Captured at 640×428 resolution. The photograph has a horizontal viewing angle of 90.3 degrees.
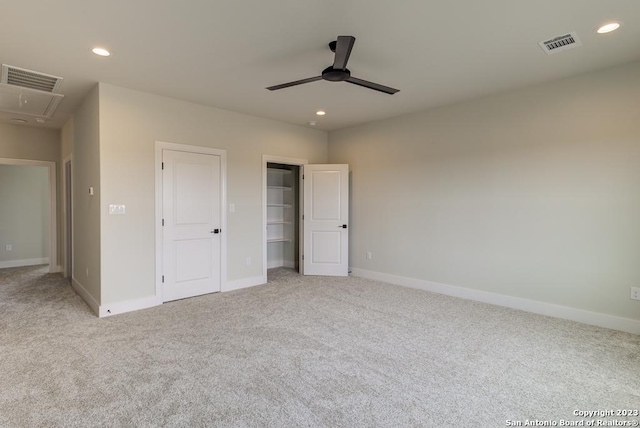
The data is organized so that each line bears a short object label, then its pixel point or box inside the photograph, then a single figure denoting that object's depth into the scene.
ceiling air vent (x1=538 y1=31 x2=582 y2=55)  2.68
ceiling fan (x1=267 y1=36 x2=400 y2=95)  2.35
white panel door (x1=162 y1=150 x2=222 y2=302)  4.25
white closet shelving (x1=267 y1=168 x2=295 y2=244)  6.64
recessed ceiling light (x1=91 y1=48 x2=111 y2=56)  2.89
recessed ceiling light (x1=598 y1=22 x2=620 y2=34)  2.48
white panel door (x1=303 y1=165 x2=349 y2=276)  5.76
